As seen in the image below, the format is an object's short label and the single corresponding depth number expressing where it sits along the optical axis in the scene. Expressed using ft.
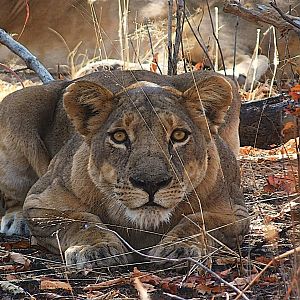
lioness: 24.85
